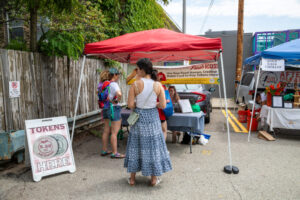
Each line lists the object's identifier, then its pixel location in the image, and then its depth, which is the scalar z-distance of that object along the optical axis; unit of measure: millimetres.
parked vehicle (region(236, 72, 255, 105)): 10631
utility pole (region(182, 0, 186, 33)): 14304
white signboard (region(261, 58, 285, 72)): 6231
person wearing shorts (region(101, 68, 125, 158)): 4430
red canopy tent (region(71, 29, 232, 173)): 4180
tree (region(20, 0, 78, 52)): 4180
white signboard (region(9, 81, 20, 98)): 4348
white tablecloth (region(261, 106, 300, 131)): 6410
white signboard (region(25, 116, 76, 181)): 3752
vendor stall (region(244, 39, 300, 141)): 6230
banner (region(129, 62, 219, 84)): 4949
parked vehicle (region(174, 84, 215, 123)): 7355
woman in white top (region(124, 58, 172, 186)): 3227
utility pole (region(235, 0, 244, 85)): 11473
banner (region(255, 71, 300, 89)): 7934
